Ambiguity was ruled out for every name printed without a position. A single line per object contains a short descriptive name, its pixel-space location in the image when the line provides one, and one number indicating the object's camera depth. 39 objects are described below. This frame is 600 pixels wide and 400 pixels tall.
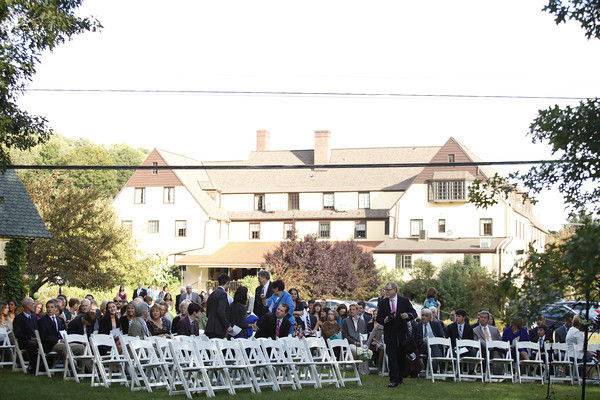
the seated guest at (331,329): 23.20
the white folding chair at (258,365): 17.36
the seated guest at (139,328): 19.23
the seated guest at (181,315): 20.64
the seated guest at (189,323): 20.28
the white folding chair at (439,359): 21.45
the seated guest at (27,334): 20.00
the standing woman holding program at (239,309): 20.36
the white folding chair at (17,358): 19.91
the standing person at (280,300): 20.39
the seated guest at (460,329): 22.95
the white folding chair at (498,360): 21.42
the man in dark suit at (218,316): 19.78
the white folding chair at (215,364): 16.59
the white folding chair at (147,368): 16.91
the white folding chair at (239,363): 17.28
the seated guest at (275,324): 20.23
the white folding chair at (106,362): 17.72
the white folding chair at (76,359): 18.48
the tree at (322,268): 60.81
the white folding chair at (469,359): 21.42
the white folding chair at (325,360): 18.84
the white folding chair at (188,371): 15.98
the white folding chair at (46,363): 19.17
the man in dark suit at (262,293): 20.92
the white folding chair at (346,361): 19.39
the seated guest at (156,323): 19.88
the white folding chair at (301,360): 18.28
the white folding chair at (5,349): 20.52
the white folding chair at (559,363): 21.69
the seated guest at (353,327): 23.92
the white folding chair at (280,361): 18.00
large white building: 70.25
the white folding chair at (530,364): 21.64
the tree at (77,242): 49.16
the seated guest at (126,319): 20.69
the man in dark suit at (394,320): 19.72
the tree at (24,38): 15.50
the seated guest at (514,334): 23.14
